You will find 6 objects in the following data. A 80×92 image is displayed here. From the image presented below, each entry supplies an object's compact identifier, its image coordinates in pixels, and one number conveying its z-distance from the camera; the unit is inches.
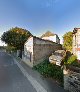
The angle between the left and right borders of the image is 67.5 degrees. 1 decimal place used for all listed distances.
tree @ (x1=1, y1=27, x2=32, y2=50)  687.2
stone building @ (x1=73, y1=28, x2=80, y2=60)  354.6
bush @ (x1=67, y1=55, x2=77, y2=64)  321.3
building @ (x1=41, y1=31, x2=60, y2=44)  817.0
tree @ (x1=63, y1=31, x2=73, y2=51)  553.8
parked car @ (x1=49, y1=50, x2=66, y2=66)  354.4
